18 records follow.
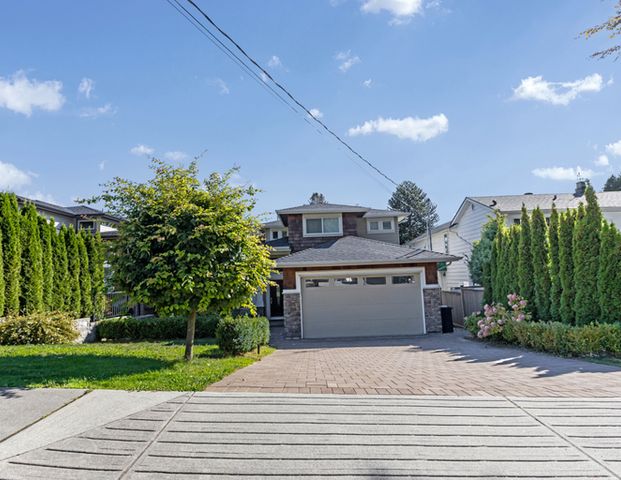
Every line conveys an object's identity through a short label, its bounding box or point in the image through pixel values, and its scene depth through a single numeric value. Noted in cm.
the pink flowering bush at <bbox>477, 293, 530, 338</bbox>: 1087
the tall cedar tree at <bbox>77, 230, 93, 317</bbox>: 1354
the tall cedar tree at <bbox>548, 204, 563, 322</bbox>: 1046
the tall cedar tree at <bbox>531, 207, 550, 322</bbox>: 1094
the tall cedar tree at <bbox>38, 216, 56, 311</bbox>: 1184
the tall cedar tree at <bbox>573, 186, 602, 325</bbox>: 941
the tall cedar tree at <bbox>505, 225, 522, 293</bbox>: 1202
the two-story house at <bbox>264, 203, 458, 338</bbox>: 1368
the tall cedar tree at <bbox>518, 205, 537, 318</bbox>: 1153
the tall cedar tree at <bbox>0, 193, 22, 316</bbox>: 1051
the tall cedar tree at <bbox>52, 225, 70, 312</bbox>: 1229
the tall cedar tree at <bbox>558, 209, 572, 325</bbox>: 999
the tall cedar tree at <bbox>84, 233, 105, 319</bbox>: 1402
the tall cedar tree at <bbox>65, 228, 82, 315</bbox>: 1288
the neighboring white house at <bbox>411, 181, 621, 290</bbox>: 1905
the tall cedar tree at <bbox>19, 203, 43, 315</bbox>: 1115
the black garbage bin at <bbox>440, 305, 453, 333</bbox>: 1386
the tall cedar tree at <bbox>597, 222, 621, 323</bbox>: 889
